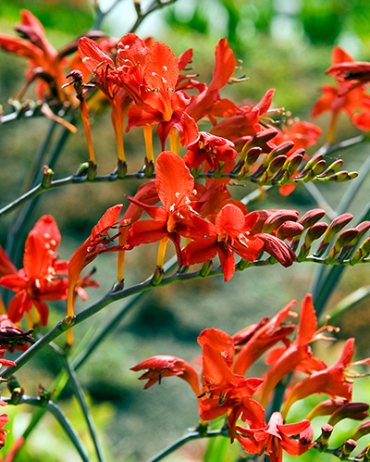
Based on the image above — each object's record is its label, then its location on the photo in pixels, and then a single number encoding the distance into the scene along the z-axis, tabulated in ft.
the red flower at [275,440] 2.51
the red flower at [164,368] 2.60
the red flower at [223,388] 2.54
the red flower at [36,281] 2.66
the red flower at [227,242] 2.44
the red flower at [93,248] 2.46
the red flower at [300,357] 2.67
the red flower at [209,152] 2.48
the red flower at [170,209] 2.43
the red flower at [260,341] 2.67
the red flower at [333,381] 2.66
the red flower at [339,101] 3.04
